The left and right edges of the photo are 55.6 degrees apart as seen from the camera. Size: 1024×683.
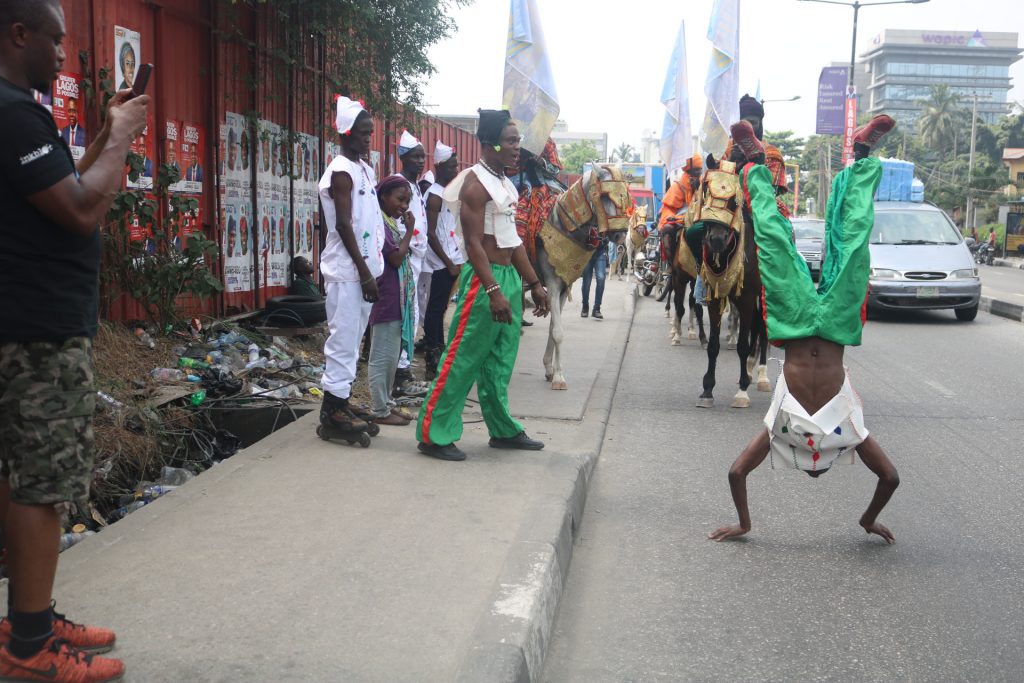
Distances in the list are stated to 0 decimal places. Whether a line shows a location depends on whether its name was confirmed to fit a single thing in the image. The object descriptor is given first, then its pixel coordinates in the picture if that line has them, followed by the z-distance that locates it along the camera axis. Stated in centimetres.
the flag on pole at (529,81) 1006
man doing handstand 448
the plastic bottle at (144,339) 763
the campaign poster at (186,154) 854
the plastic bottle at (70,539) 482
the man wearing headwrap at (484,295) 555
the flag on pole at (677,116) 1591
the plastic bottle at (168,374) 707
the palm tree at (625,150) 12977
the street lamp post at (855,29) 3022
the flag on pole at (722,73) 1349
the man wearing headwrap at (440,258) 870
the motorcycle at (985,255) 3922
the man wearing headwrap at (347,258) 568
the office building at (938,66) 15775
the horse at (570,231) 866
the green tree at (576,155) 10498
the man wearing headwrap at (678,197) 1085
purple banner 4366
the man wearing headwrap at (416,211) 837
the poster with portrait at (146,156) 794
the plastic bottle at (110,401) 600
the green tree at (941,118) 9106
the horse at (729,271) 800
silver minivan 1480
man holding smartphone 268
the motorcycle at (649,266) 1869
